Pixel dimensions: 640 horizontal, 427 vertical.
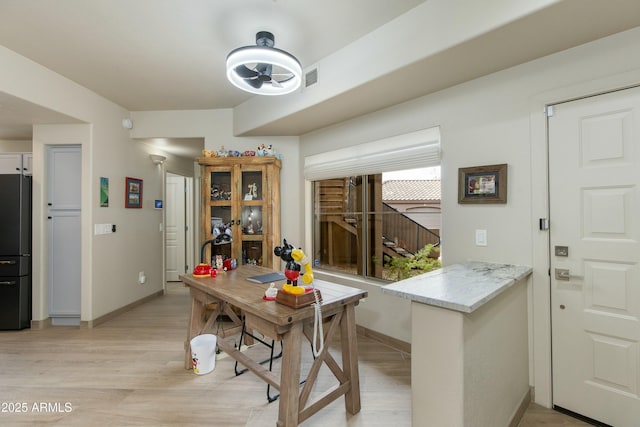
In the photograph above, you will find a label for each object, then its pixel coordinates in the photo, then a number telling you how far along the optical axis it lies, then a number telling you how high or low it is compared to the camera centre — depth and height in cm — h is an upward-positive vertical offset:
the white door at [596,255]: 168 -25
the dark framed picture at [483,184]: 213 +23
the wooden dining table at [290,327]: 161 -71
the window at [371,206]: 273 +10
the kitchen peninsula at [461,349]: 129 -66
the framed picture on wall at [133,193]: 395 +32
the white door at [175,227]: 548 -21
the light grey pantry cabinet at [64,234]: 346 -21
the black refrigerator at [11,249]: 326 -36
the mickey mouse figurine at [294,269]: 168 -31
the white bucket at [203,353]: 236 -112
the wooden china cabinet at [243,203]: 353 +15
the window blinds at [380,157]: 255 +59
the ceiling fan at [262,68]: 186 +102
